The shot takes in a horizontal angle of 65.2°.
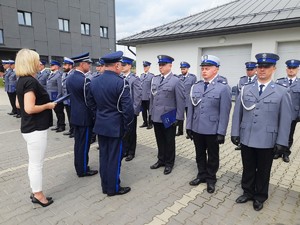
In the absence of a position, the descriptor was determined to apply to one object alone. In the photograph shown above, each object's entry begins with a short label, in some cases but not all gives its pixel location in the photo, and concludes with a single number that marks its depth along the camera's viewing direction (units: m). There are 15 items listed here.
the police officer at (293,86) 4.52
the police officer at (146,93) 7.47
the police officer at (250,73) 5.55
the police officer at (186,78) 7.12
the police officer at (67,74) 5.95
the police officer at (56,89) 6.96
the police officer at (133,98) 4.89
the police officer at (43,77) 7.91
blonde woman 2.76
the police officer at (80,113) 3.76
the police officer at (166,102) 4.02
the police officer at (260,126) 2.81
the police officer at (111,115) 3.09
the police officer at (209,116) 3.28
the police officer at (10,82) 9.11
